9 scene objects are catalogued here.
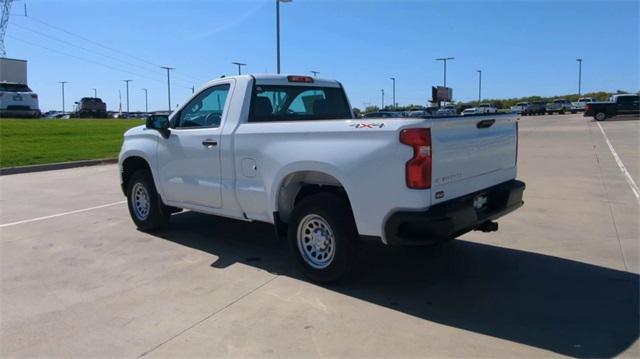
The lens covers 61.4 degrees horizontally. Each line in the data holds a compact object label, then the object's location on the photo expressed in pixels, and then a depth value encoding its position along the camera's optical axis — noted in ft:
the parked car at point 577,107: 238.07
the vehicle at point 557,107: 230.89
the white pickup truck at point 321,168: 14.20
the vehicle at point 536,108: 229.86
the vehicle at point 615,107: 137.90
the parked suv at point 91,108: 169.78
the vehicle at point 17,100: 97.45
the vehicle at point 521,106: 237.23
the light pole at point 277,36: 80.28
